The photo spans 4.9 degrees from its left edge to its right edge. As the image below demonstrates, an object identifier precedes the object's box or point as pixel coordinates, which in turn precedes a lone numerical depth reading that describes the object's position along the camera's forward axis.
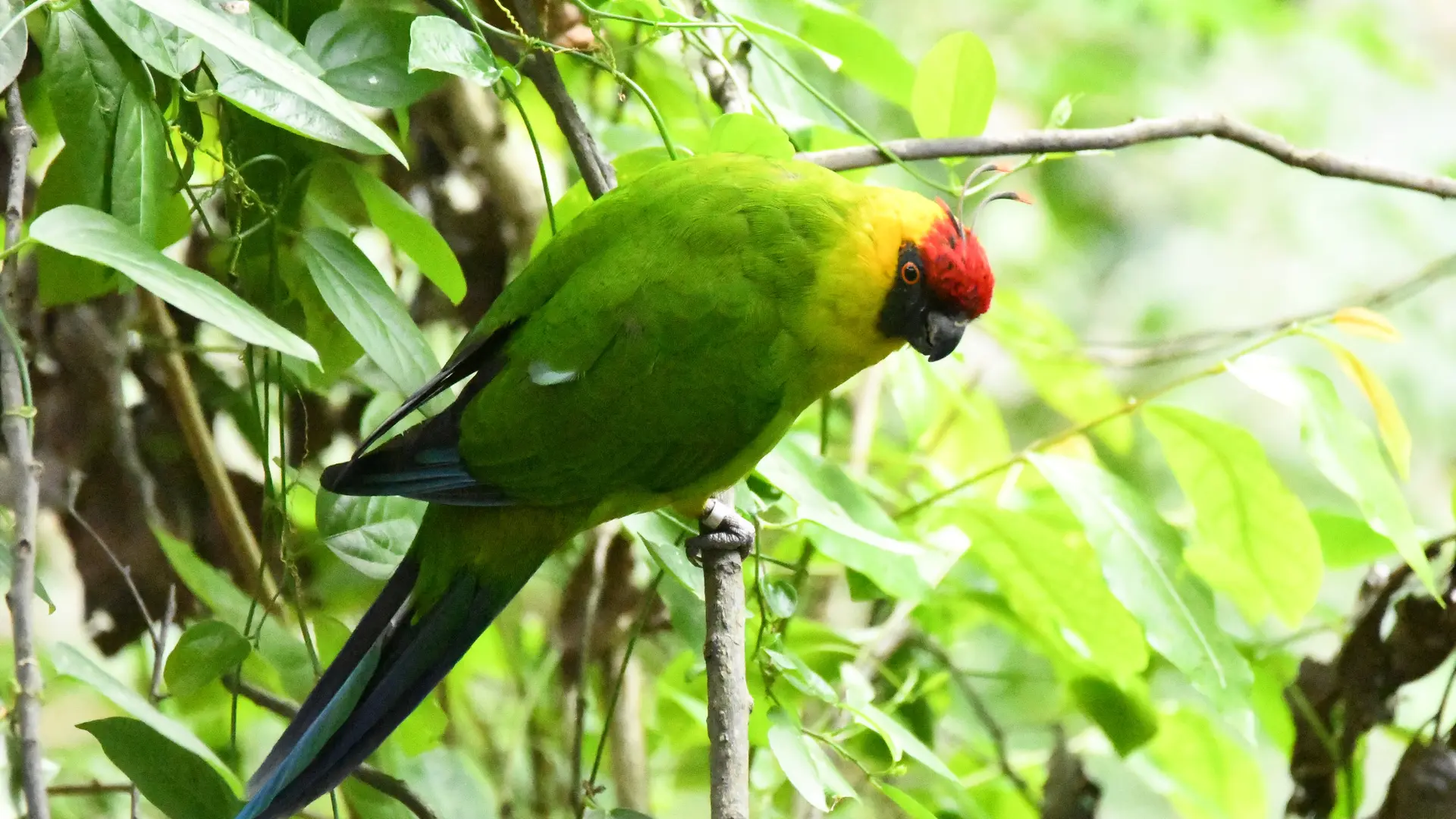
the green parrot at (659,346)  5.63
